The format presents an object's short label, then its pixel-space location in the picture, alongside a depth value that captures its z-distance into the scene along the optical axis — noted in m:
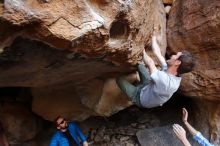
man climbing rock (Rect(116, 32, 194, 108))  1.33
